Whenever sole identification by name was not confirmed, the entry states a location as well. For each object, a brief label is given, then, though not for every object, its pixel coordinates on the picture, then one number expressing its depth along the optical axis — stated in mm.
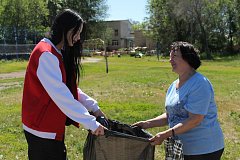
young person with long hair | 3561
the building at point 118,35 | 122562
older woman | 3932
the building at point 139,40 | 117625
